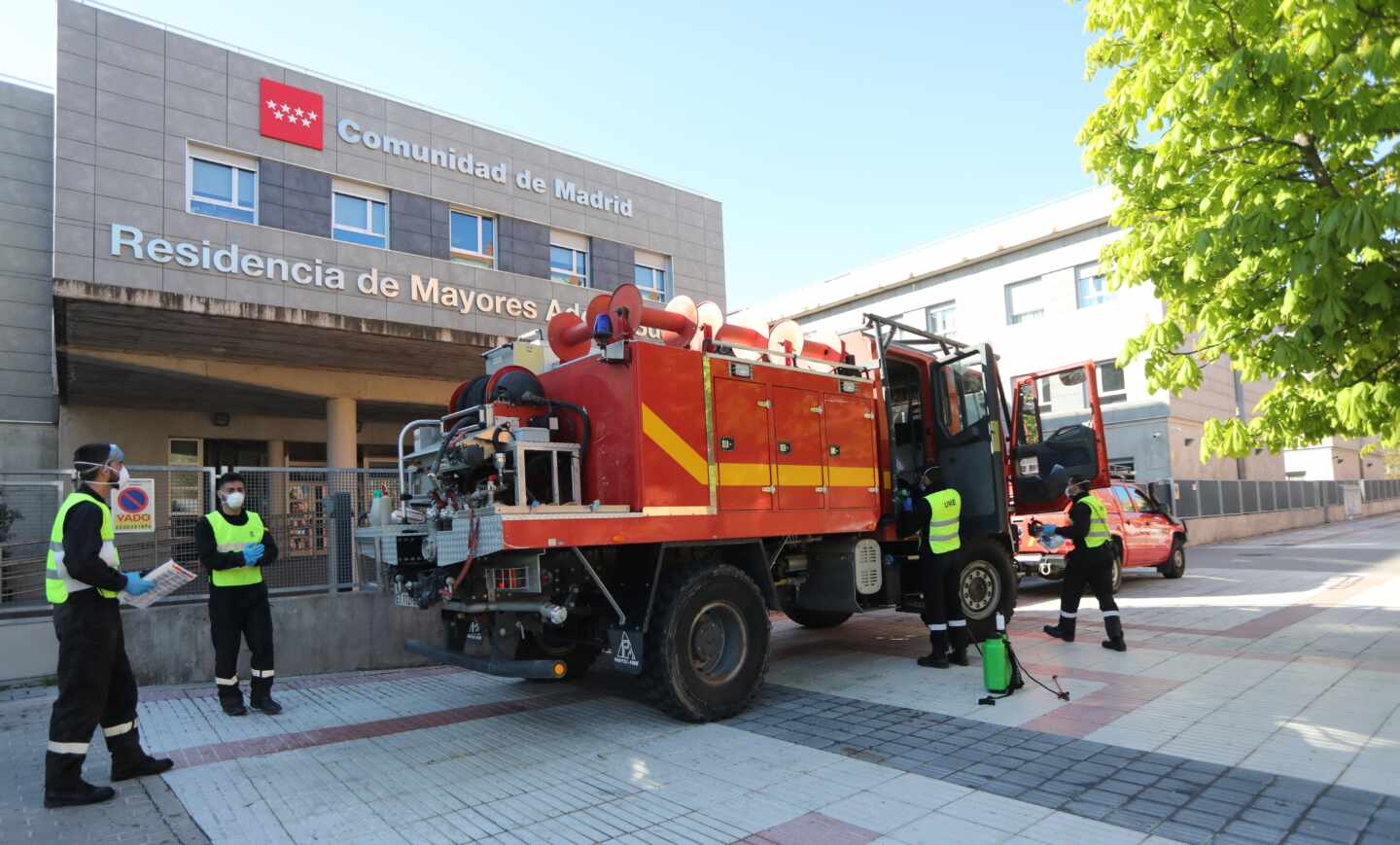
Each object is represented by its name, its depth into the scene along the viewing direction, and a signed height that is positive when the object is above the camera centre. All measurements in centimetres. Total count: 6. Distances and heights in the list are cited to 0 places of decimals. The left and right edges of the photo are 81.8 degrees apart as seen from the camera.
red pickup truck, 1243 -117
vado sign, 775 +9
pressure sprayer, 609 -147
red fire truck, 539 -8
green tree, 501 +196
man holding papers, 445 -69
